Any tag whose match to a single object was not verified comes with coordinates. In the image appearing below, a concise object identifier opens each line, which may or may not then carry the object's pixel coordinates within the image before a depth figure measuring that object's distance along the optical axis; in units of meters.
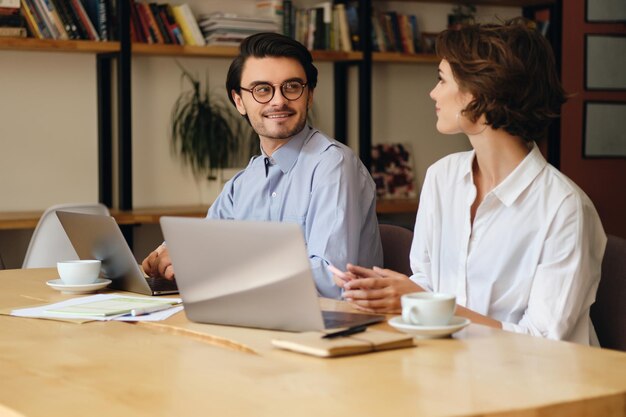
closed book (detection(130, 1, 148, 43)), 4.54
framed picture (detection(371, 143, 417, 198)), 5.36
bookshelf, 4.41
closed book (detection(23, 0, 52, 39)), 4.30
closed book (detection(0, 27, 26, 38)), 4.21
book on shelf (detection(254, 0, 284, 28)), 4.91
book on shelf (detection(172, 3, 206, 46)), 4.62
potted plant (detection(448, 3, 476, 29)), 5.50
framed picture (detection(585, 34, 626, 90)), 5.74
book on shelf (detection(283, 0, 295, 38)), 4.92
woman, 2.00
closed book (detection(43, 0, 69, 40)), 4.32
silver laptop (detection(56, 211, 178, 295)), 2.31
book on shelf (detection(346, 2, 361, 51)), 5.03
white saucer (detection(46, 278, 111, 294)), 2.34
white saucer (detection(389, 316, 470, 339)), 1.67
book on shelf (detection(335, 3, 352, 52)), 5.00
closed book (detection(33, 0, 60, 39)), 4.31
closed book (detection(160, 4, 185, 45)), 4.60
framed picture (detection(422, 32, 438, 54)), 5.32
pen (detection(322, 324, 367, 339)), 1.64
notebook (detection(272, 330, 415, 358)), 1.57
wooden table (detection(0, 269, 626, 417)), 1.29
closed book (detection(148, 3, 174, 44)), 4.58
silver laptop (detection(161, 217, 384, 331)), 1.68
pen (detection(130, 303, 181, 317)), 2.00
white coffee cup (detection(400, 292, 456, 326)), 1.68
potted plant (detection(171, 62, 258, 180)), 4.87
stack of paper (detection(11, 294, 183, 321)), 1.99
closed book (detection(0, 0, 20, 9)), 4.24
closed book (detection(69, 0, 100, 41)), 4.40
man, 2.61
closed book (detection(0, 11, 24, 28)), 4.23
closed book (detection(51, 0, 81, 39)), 4.35
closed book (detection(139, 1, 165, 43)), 4.55
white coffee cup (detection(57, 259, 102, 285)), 2.36
